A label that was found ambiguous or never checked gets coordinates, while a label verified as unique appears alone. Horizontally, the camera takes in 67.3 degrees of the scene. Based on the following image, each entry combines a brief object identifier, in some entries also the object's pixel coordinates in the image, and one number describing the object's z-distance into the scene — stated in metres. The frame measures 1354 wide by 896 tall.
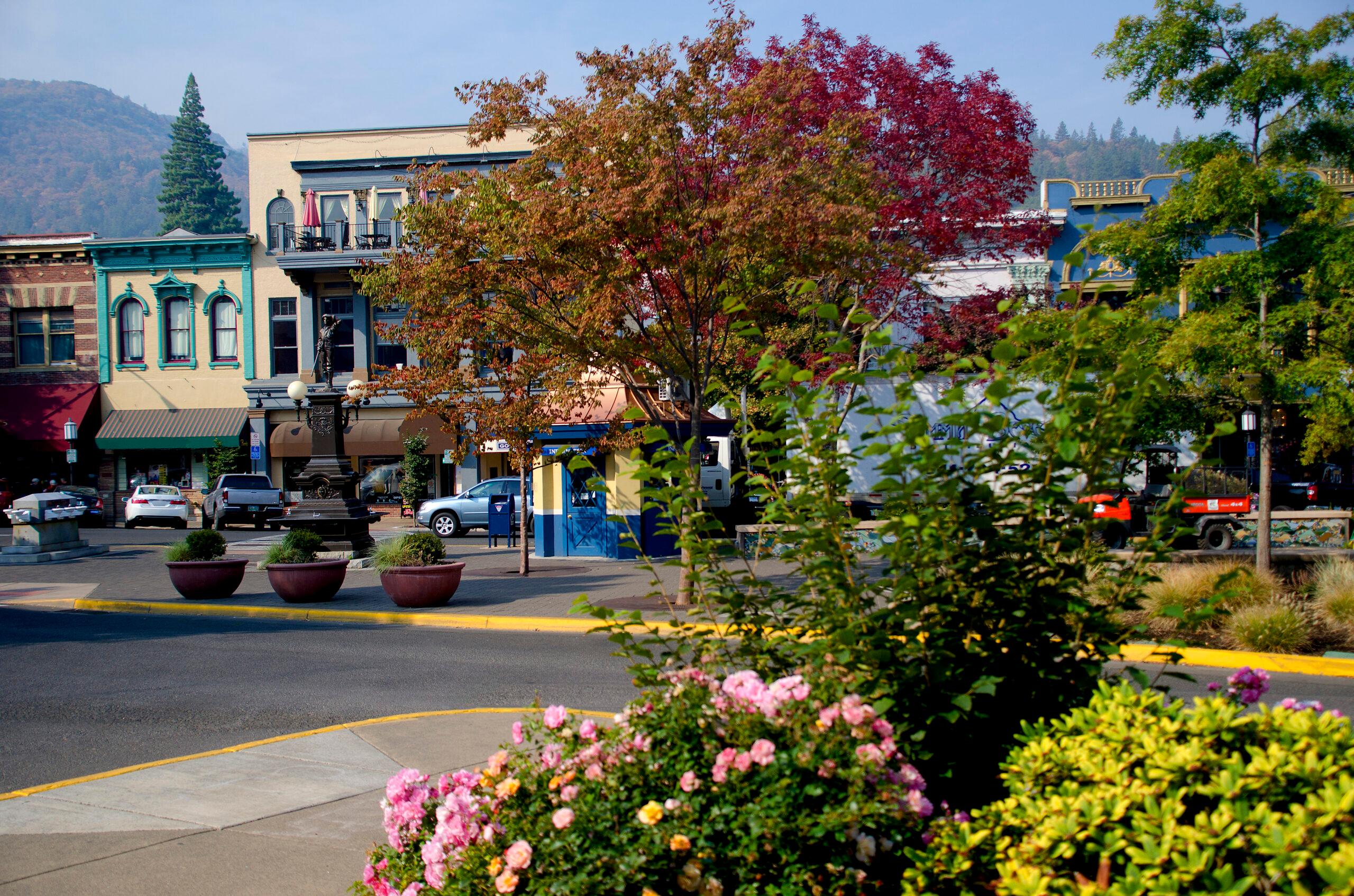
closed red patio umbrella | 37.78
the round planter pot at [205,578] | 15.85
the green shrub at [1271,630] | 9.98
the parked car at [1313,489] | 25.73
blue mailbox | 24.83
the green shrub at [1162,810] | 2.29
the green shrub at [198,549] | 16.81
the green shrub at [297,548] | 16.42
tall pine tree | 91.50
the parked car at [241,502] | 32.72
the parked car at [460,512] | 30.39
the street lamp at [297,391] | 20.53
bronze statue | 23.17
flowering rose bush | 2.88
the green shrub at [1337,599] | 10.48
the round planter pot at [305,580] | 14.95
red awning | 38.53
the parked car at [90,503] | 35.88
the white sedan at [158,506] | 33.56
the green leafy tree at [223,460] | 37.59
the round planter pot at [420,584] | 14.52
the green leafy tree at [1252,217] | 11.83
